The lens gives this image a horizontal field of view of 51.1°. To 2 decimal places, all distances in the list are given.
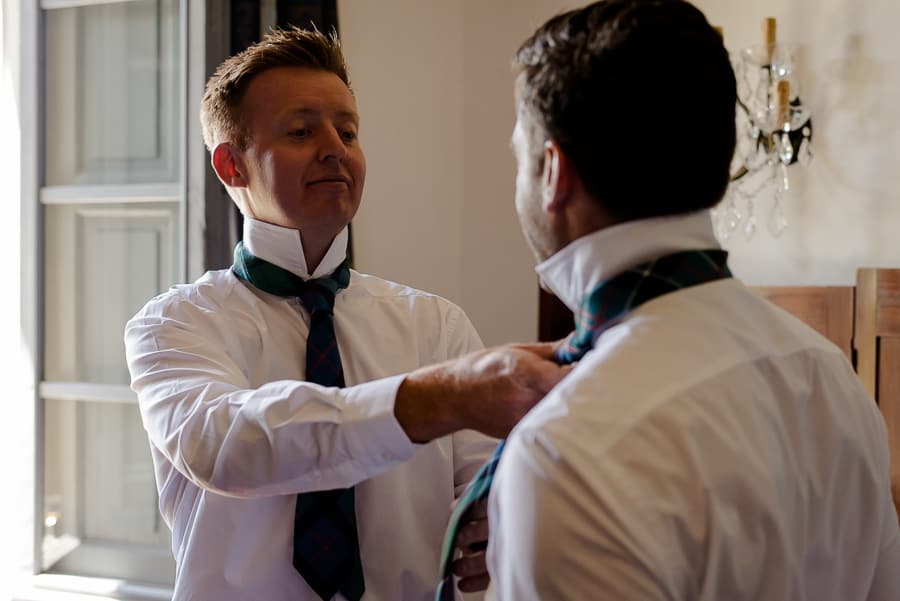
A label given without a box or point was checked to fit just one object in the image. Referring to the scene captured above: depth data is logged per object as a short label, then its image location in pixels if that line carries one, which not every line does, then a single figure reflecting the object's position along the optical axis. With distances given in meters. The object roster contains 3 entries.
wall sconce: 2.92
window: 2.85
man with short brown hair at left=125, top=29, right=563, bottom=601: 1.20
